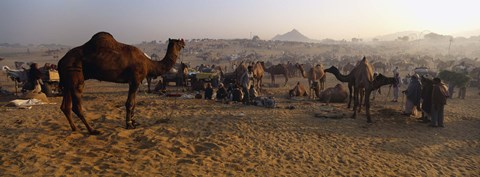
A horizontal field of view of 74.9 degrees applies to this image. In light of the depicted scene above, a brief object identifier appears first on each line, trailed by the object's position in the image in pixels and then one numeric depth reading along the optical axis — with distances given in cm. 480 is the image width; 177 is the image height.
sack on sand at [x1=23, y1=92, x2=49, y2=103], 1274
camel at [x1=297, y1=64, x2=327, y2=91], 1970
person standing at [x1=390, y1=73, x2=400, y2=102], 1662
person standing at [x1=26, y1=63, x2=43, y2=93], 1342
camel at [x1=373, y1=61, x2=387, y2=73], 3819
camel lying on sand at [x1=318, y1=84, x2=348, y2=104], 1561
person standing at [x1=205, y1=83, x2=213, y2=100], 1514
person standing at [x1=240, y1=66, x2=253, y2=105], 1419
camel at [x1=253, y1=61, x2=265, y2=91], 1887
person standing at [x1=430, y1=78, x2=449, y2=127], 1111
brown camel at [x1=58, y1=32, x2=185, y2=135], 781
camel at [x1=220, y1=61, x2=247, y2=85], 1867
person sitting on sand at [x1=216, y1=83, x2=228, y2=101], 1491
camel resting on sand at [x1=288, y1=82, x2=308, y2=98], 1727
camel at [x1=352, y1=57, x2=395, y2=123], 1146
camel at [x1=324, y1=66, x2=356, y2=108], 1279
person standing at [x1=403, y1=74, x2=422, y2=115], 1248
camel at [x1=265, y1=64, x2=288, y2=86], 2514
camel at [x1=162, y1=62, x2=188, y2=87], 1820
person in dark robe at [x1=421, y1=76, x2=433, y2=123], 1164
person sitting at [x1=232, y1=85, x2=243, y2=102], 1432
